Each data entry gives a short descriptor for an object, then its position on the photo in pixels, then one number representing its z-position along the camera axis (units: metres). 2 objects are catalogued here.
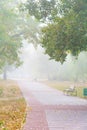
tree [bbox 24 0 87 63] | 23.11
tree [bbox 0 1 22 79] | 34.70
